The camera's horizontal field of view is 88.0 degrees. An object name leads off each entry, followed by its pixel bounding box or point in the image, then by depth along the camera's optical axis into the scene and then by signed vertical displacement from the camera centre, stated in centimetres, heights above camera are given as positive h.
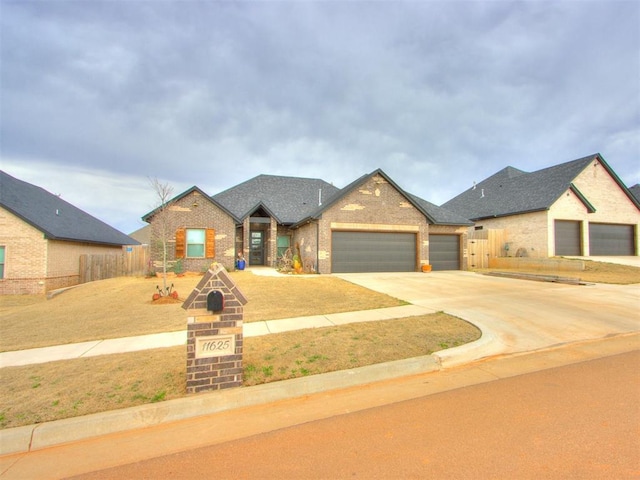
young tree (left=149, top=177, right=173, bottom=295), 1822 +139
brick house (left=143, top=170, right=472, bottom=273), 1817 +96
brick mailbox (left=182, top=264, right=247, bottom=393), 433 -114
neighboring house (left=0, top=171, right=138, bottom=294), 1583 +30
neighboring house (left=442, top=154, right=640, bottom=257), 2241 +247
